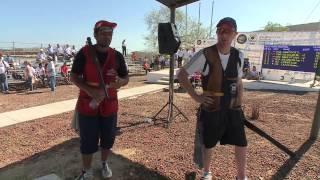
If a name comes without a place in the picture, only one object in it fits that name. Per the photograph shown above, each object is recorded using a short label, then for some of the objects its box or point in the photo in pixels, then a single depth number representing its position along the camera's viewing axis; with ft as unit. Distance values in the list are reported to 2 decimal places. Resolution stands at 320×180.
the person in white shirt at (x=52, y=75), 45.44
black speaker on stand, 21.74
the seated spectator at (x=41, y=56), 63.06
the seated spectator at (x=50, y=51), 70.51
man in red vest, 11.79
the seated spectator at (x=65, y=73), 56.03
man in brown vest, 11.25
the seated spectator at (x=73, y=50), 74.12
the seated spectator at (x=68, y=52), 72.29
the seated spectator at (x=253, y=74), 54.85
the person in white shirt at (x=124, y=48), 87.34
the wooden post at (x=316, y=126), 18.02
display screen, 48.16
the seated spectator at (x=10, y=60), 61.17
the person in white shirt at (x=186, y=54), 79.29
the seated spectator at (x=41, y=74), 52.90
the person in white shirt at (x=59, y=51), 72.78
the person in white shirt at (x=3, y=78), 44.09
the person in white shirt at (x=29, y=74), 47.34
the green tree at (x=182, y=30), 165.02
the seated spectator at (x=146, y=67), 80.66
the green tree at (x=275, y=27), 205.57
